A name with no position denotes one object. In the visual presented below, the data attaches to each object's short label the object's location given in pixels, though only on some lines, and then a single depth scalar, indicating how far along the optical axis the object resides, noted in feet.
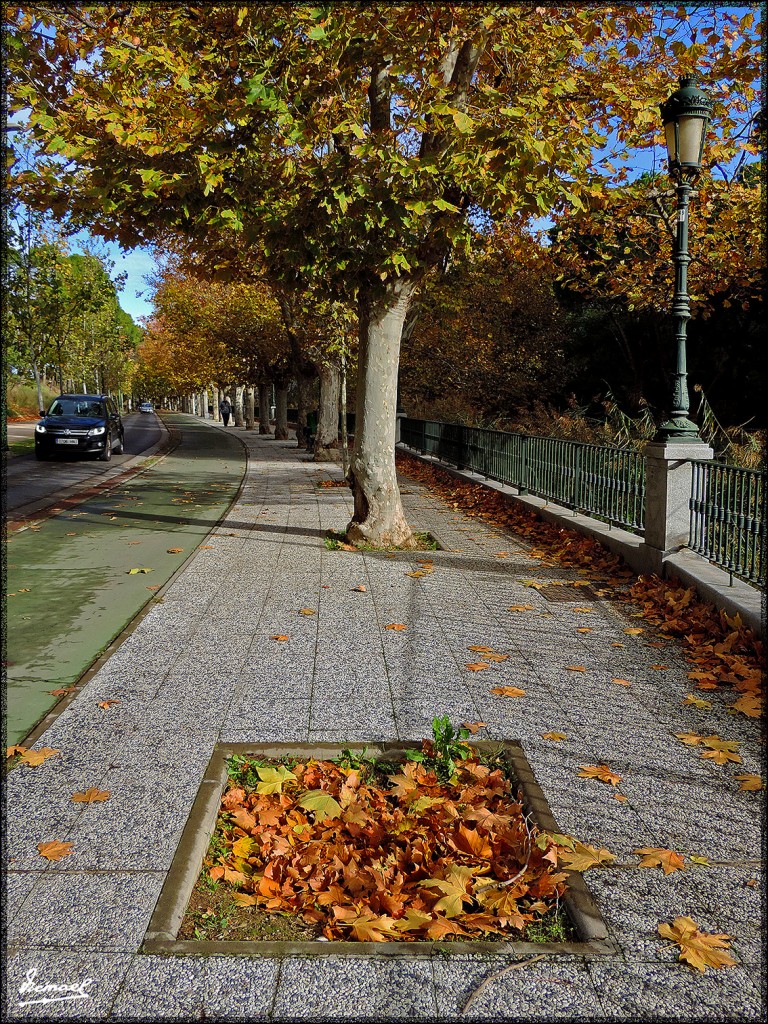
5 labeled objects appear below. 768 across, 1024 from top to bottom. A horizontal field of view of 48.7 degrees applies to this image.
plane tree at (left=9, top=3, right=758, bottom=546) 24.93
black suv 75.97
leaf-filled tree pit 9.40
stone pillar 25.53
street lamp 25.27
